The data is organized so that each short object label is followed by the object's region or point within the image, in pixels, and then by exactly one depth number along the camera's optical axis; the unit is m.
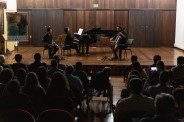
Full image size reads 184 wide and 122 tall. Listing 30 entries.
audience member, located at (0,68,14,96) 6.48
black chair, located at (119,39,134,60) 13.95
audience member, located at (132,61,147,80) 8.41
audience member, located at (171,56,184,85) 8.19
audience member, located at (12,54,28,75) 8.75
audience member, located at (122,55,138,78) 9.28
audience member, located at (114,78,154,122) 4.79
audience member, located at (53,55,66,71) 9.68
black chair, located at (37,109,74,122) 4.55
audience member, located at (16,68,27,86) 6.83
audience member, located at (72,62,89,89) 7.95
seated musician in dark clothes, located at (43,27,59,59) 14.30
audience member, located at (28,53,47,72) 8.96
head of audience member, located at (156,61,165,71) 7.89
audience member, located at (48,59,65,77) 8.02
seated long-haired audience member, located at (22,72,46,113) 5.84
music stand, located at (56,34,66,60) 14.61
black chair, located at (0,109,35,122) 4.52
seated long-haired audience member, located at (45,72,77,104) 5.92
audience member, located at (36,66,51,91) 6.84
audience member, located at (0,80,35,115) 5.20
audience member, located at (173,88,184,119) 4.57
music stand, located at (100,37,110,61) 13.98
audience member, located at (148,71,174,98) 5.74
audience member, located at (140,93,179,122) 3.59
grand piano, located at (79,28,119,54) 15.16
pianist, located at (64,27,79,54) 14.72
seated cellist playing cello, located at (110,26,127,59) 13.91
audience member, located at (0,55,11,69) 8.96
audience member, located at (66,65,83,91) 7.24
